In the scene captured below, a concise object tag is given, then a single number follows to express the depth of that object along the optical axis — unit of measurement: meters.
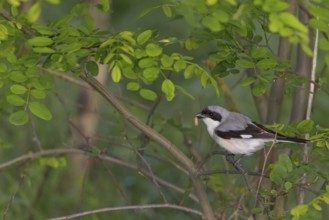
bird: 11.25
